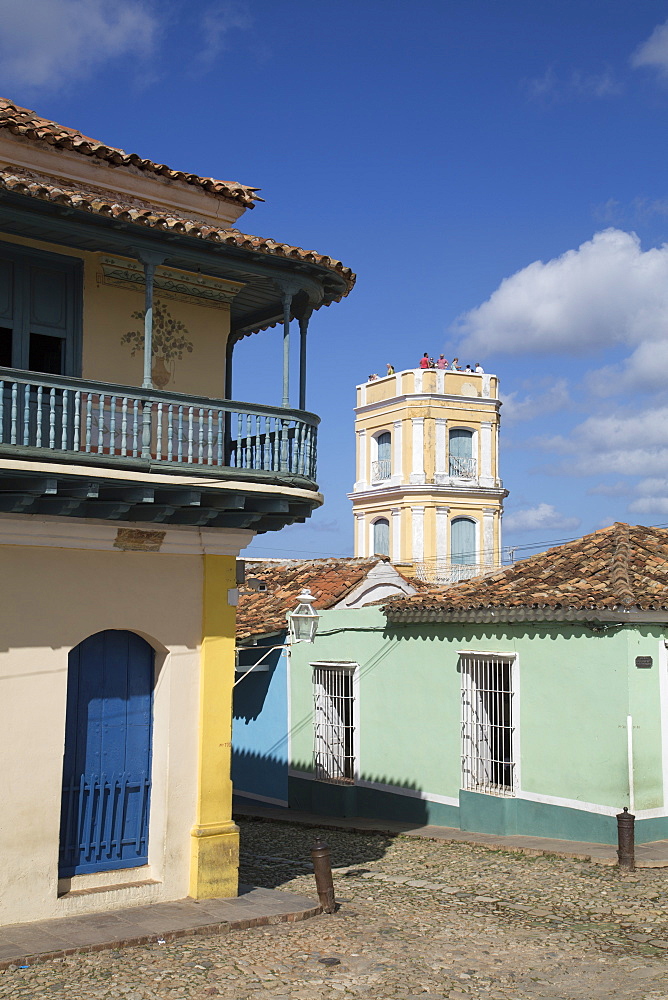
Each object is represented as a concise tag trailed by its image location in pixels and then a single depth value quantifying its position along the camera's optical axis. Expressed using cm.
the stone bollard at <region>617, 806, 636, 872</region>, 1105
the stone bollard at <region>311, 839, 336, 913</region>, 950
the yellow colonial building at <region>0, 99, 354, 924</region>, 874
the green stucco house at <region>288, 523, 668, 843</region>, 1243
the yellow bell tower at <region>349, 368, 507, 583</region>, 4141
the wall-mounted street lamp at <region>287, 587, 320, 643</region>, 1298
